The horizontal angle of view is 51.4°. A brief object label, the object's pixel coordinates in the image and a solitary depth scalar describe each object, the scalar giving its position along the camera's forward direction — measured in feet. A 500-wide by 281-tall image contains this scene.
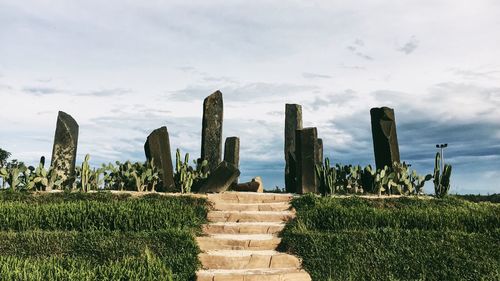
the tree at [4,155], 101.76
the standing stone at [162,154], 52.13
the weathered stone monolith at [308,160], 50.14
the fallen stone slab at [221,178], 48.29
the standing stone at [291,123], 69.97
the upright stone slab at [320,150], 63.83
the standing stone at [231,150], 62.39
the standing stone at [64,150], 50.55
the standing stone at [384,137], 53.93
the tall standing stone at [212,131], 60.80
